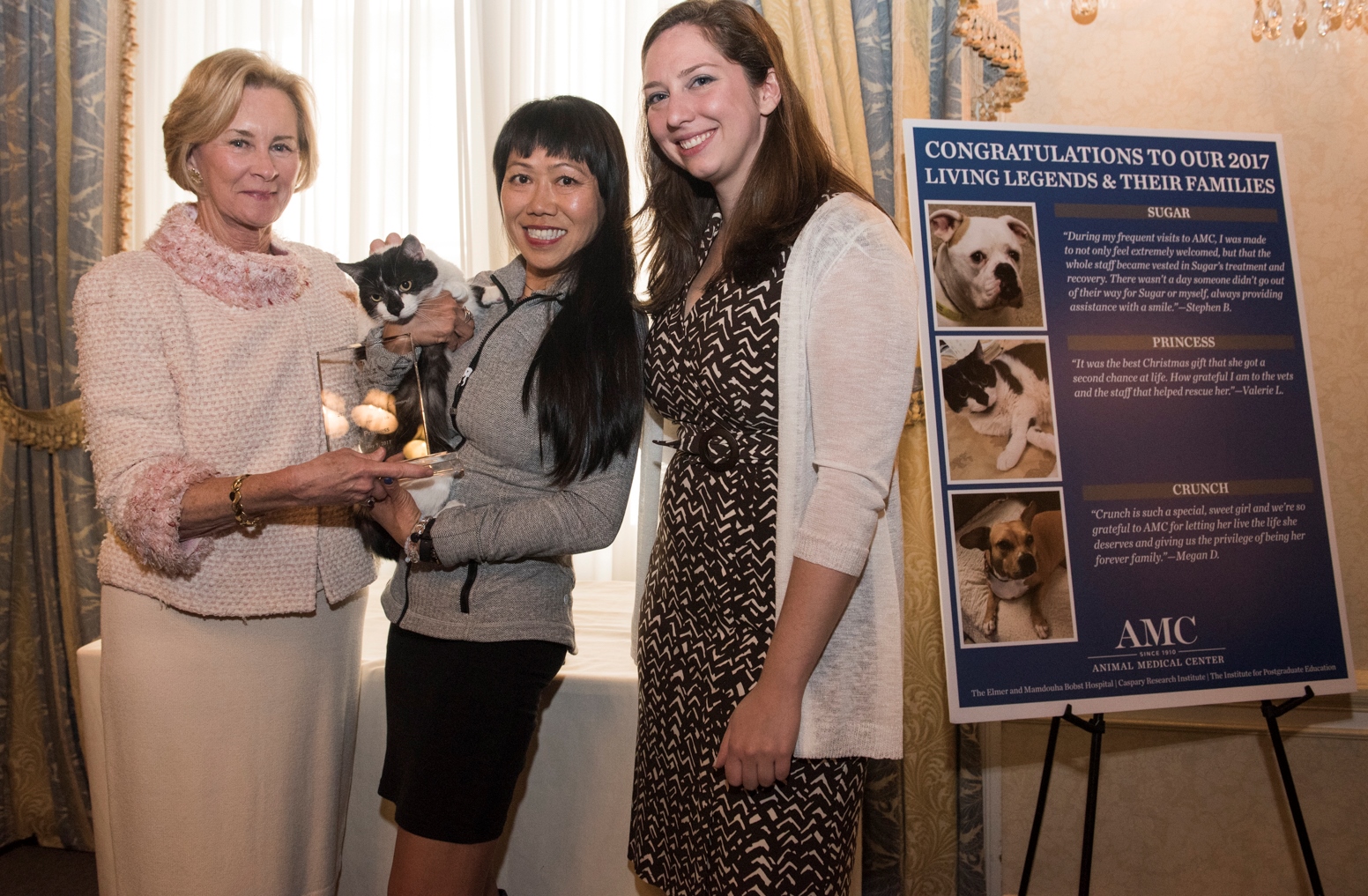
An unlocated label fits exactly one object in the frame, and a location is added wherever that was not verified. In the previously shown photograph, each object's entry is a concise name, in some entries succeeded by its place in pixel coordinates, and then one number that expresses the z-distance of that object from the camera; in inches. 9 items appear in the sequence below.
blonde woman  54.6
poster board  70.9
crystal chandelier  81.8
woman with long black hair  55.6
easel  69.7
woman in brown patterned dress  45.1
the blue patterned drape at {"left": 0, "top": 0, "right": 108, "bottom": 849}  103.8
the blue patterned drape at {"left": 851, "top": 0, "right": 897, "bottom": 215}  88.2
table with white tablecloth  77.2
